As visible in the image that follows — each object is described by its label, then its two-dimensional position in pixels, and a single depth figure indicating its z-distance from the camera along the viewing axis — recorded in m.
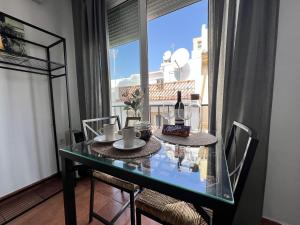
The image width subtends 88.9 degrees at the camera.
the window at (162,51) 1.60
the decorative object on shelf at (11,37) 1.53
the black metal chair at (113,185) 1.12
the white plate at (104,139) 1.01
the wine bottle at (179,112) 1.18
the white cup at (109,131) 1.01
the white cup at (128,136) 0.85
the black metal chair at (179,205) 0.57
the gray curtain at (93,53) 1.99
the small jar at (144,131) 1.06
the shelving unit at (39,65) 1.59
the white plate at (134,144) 0.86
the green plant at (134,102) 1.10
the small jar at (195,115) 1.35
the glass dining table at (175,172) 0.49
